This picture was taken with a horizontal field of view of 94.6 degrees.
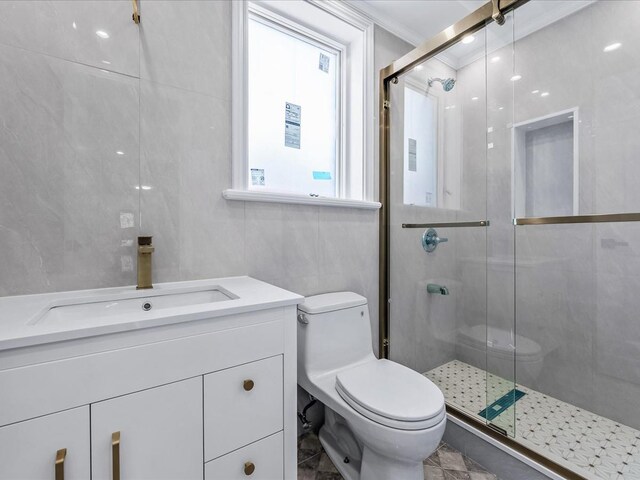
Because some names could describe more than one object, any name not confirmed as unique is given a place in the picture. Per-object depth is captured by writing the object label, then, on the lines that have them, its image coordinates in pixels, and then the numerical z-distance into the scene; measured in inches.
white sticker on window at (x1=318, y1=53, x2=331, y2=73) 73.1
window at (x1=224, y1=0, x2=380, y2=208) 56.1
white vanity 25.5
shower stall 59.9
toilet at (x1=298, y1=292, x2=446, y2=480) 41.1
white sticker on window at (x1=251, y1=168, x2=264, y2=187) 62.0
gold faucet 43.8
